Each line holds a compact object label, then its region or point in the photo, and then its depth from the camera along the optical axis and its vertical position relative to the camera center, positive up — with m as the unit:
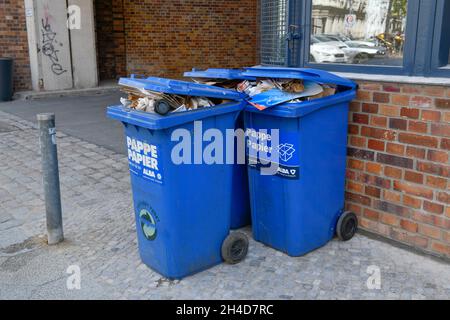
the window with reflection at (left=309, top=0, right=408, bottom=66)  3.70 +0.10
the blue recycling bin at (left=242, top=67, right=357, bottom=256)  3.31 -0.91
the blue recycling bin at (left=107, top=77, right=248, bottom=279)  2.98 -0.95
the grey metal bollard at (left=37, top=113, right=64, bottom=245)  3.73 -1.08
